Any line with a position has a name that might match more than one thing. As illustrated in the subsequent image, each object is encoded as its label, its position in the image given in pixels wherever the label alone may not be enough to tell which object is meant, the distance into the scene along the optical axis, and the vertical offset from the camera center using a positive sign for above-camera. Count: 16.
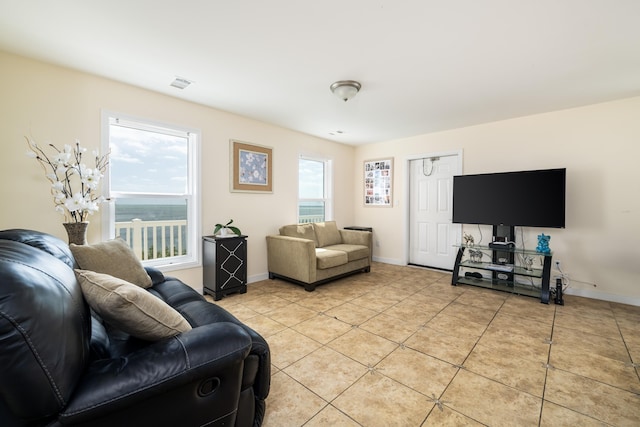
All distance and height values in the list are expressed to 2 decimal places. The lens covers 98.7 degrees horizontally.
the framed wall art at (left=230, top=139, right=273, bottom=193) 3.82 +0.59
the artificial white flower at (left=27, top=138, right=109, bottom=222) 2.32 +0.25
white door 4.62 -0.06
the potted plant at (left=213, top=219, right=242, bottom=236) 3.51 -0.28
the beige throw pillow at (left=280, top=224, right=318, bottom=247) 4.25 -0.35
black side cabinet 3.29 -0.71
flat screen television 3.34 +0.16
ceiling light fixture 2.76 +1.23
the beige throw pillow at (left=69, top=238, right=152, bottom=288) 1.88 -0.39
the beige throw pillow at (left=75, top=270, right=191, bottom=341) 1.08 -0.41
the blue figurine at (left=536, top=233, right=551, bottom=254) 3.44 -0.42
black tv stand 3.43 -0.78
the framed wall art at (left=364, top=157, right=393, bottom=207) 5.26 +0.53
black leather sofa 0.74 -0.55
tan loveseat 3.63 -0.64
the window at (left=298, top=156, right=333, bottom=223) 4.93 +0.35
